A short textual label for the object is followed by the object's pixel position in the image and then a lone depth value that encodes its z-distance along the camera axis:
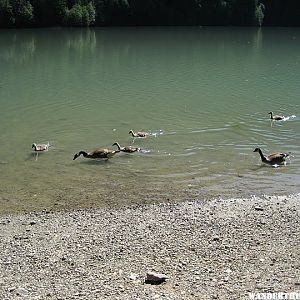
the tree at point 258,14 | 102.06
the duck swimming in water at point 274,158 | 18.31
